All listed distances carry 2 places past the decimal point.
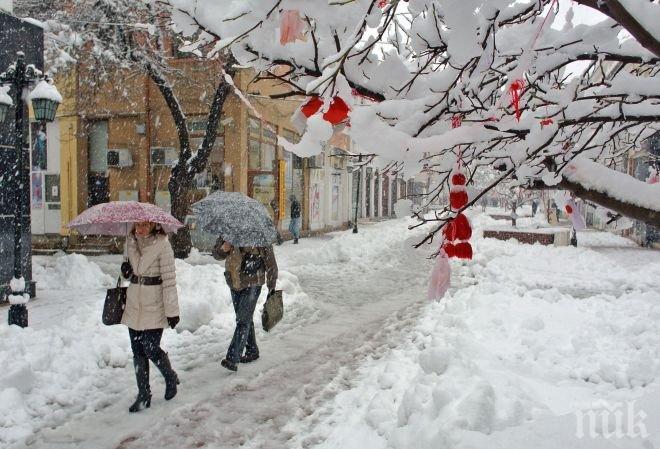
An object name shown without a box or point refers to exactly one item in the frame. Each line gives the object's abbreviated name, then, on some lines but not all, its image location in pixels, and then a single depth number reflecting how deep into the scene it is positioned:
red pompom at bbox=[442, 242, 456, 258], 2.43
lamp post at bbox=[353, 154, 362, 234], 26.02
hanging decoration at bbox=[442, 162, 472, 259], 2.40
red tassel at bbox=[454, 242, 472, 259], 2.39
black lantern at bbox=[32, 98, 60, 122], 7.70
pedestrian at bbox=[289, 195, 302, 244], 20.05
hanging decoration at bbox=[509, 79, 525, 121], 2.03
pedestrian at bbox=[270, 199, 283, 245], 19.66
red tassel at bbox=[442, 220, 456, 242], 2.41
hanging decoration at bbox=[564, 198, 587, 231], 3.45
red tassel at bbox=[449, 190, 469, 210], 2.43
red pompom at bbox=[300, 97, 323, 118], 2.13
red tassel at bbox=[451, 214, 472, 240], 2.39
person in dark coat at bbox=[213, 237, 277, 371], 5.85
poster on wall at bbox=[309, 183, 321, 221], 24.89
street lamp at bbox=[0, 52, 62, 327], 7.29
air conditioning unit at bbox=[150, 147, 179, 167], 18.06
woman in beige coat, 4.75
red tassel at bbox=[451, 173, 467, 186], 2.46
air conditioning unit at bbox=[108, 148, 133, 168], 18.12
